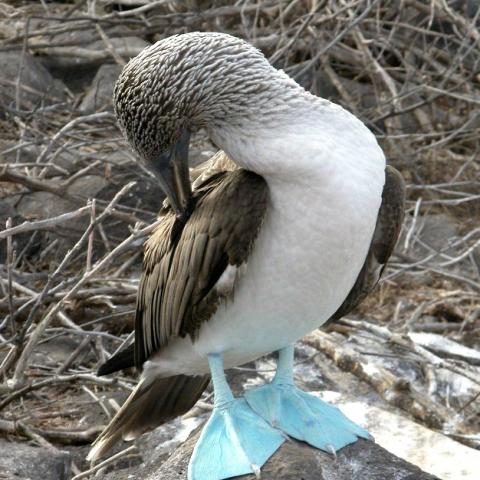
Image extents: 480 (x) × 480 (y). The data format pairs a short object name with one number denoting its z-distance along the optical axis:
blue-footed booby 5.93
